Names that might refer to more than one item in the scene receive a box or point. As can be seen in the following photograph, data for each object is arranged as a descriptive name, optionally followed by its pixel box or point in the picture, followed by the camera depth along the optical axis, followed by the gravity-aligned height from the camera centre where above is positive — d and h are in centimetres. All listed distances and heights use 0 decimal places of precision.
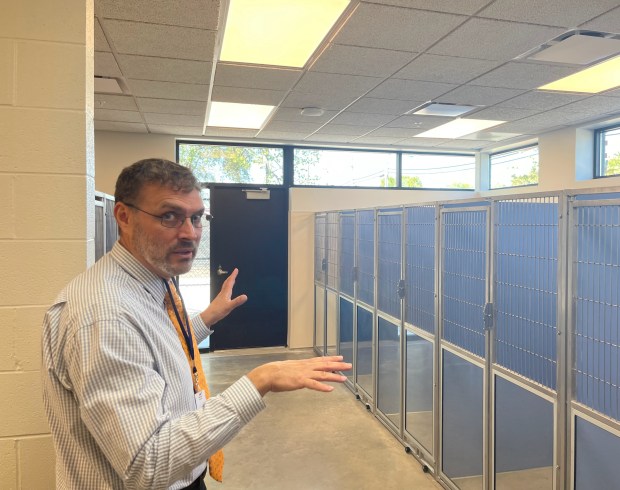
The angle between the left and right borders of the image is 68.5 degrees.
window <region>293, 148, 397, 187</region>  629 +99
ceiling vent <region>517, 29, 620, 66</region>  275 +122
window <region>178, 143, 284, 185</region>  588 +99
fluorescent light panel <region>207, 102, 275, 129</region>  448 +130
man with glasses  87 -28
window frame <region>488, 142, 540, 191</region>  593 +119
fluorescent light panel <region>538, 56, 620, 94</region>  336 +127
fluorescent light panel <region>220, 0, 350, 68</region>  248 +127
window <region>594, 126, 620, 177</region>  491 +96
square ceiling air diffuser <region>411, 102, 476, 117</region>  432 +126
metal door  588 -27
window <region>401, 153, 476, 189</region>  667 +101
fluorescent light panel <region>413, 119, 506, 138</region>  505 +130
